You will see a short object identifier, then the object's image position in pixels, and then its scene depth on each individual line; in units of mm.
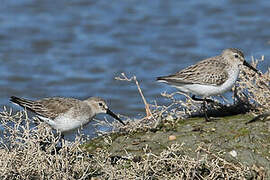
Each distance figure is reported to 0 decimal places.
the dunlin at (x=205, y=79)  18016
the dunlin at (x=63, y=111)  17453
